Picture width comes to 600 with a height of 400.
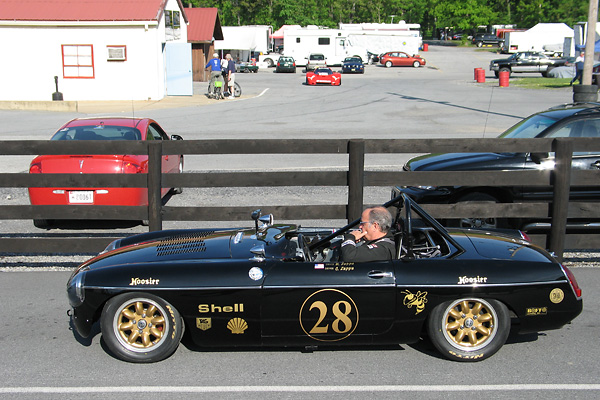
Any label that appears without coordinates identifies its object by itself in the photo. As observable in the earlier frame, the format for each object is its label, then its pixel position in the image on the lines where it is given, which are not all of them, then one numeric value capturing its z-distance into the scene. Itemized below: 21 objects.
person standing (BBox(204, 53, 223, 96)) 31.34
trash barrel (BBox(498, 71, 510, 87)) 39.53
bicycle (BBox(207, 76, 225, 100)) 32.34
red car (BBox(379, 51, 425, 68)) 63.26
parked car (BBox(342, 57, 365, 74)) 53.53
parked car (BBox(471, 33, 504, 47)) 89.56
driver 5.02
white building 30.84
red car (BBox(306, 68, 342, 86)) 41.88
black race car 4.79
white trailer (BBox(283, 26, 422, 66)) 62.06
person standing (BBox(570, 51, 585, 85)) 32.31
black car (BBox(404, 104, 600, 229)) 8.23
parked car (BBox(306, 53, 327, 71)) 58.56
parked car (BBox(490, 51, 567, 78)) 48.69
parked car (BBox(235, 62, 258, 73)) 56.44
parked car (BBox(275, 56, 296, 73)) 56.06
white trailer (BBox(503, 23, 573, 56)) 69.69
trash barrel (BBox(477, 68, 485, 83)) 43.72
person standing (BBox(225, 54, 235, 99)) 32.12
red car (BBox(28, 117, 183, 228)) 8.85
